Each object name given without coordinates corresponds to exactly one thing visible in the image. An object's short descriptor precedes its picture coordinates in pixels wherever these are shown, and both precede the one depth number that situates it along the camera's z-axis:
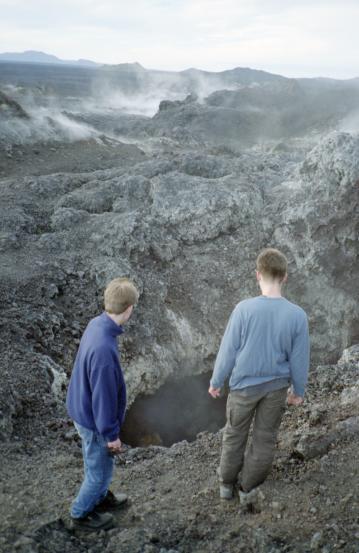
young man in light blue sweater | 3.84
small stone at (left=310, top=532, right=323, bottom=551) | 3.68
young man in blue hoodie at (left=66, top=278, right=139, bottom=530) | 3.62
